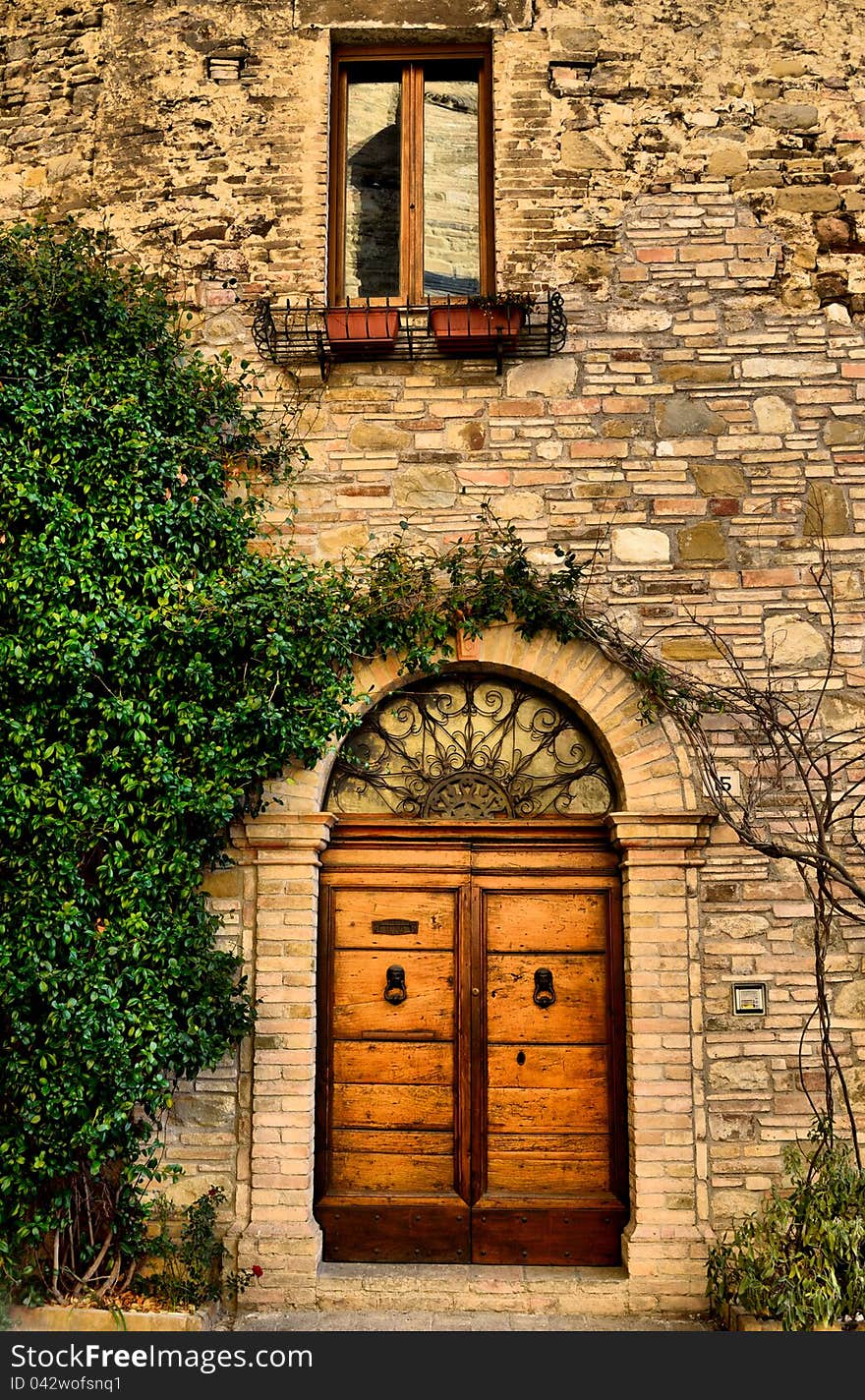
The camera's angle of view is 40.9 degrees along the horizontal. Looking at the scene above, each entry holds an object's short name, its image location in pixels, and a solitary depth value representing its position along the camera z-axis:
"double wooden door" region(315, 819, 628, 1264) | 5.18
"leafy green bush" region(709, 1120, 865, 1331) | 4.32
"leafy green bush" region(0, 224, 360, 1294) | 4.74
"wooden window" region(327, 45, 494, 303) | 5.89
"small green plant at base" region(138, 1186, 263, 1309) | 4.77
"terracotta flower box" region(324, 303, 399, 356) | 5.57
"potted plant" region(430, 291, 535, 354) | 5.52
